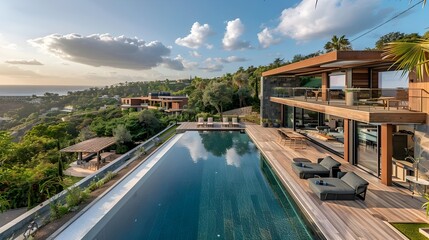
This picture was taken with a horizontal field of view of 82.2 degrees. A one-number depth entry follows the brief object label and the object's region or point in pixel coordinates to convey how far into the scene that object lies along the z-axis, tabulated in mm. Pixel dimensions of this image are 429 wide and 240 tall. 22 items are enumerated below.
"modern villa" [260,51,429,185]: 7078
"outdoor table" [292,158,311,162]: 9414
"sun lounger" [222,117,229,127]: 21434
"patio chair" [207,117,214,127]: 21316
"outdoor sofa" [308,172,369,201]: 6426
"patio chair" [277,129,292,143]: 12922
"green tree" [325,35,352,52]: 25031
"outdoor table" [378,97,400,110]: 7585
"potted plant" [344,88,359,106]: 8820
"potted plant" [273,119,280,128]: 19884
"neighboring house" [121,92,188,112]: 42688
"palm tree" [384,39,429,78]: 4016
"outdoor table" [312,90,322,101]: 12694
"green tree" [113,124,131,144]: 18859
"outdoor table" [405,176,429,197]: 6207
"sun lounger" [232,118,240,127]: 21500
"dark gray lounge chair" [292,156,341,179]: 8016
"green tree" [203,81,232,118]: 28261
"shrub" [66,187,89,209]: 6602
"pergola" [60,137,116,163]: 15172
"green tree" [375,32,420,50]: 23469
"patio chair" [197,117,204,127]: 21403
